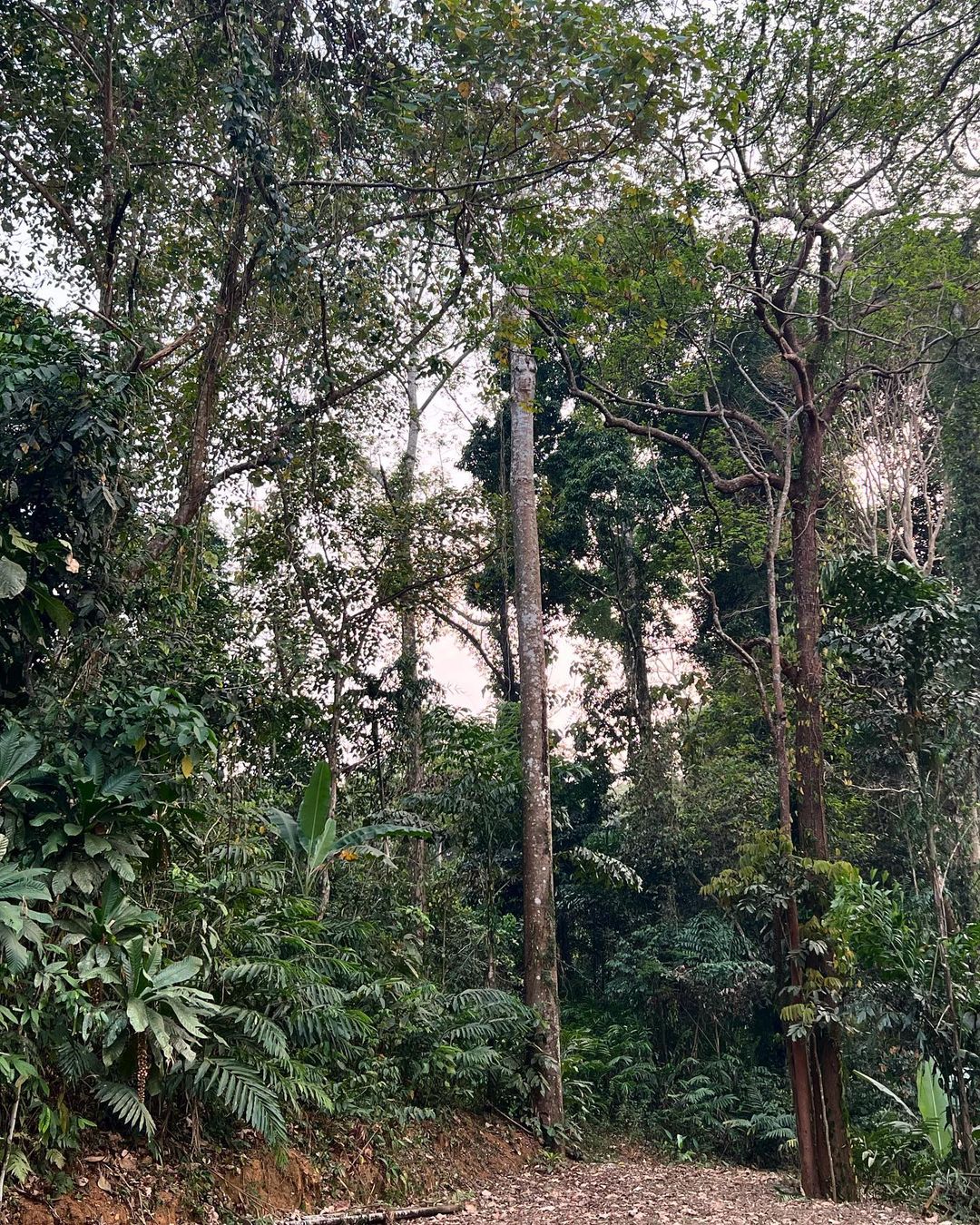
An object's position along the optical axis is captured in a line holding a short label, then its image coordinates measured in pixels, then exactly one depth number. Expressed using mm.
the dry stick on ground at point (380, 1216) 4488
